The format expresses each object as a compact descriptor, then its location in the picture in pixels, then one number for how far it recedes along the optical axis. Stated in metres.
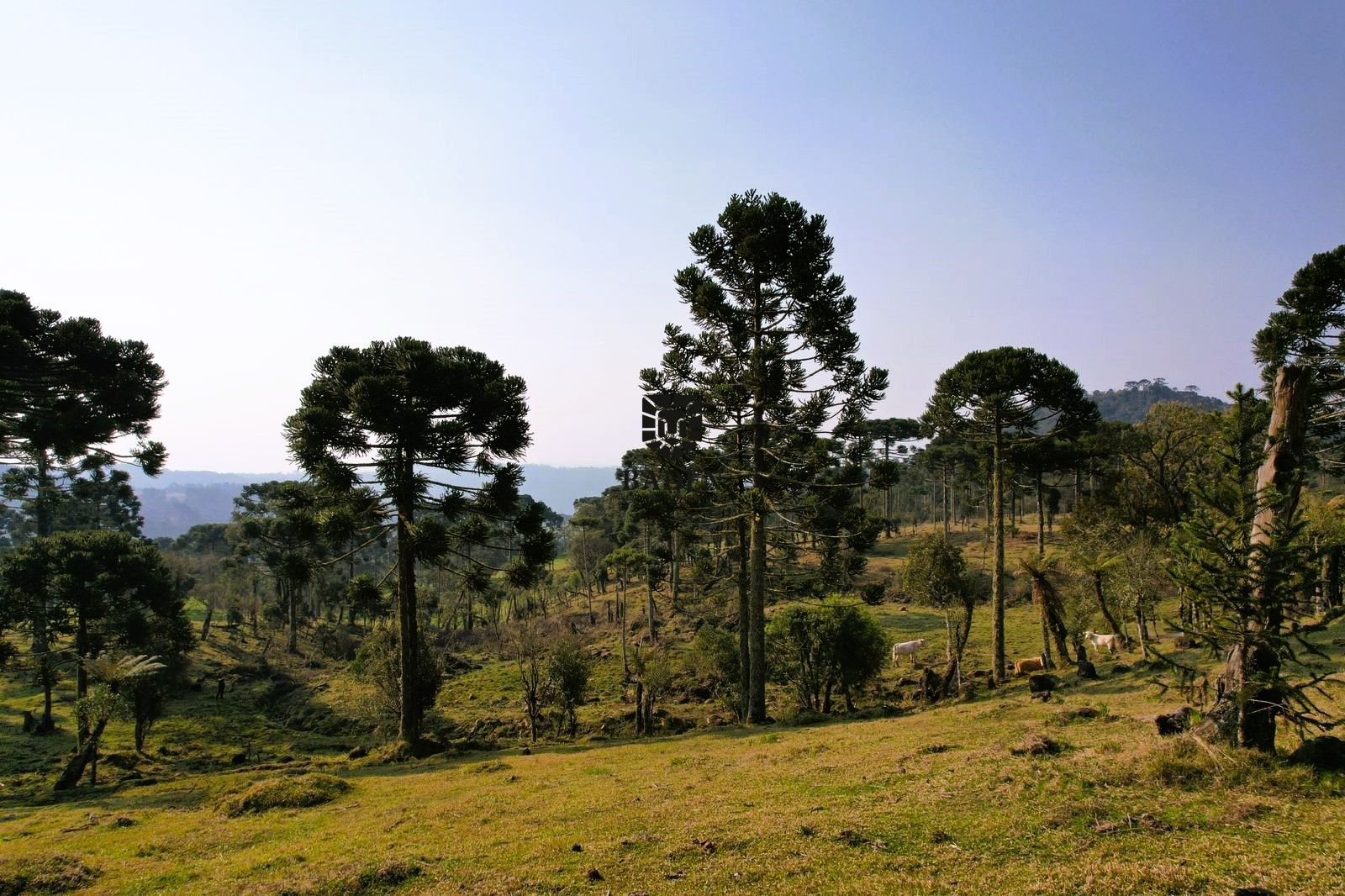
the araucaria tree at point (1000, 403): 24.99
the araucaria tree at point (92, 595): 32.34
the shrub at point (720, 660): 30.25
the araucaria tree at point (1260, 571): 9.03
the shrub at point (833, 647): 26.39
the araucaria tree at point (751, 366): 22.75
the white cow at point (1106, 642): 30.25
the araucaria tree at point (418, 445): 21.66
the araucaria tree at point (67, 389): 27.12
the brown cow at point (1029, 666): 26.31
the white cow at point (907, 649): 35.81
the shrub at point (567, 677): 29.78
